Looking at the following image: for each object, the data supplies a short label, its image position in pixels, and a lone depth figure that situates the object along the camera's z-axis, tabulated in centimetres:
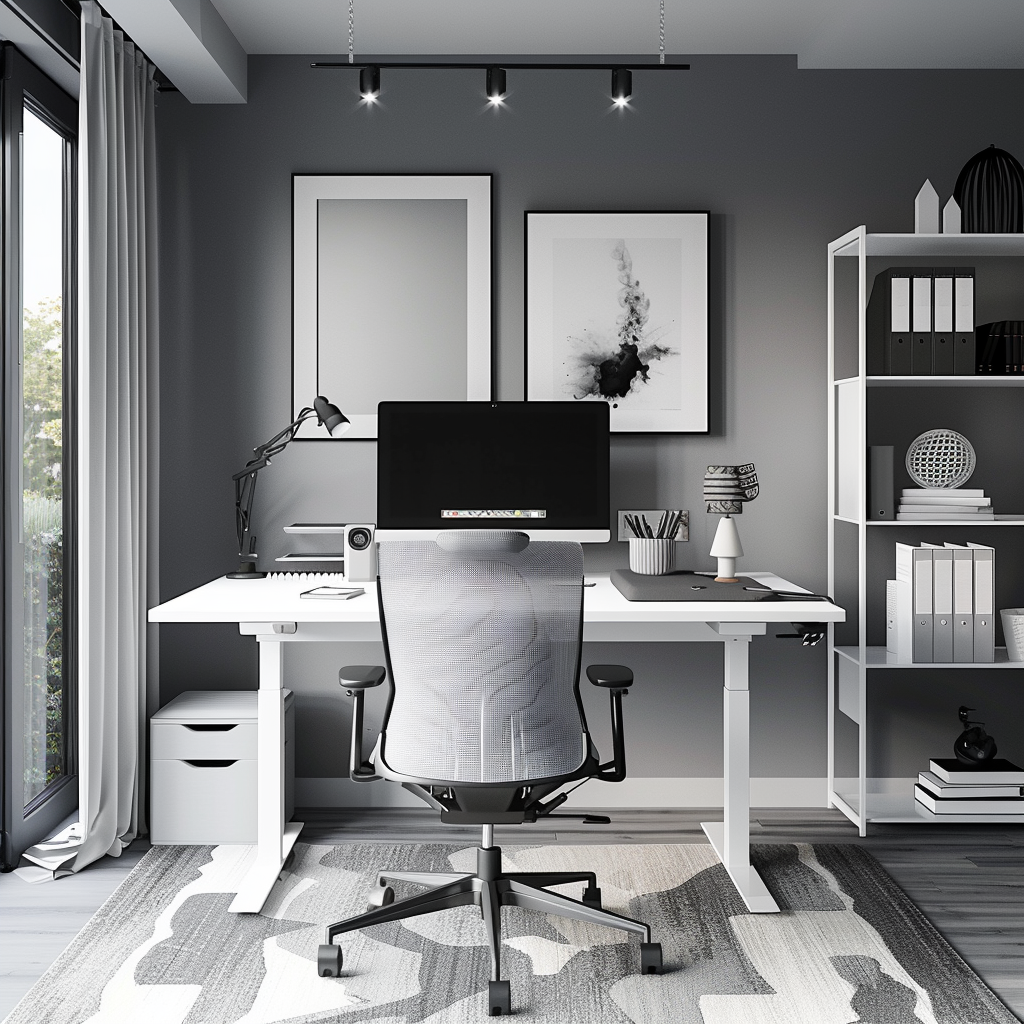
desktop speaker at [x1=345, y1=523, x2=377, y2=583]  287
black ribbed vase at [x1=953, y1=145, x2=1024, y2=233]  304
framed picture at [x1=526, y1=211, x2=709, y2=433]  321
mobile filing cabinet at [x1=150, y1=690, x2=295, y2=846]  290
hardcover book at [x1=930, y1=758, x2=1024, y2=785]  300
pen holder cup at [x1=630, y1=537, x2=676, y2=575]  298
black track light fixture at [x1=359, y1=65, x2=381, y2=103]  252
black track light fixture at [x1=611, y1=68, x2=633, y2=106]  254
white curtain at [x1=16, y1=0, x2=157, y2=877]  268
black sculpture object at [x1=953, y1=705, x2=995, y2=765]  303
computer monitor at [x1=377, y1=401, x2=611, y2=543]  300
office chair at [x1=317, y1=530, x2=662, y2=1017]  192
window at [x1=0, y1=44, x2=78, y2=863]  272
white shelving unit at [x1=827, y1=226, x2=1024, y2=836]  300
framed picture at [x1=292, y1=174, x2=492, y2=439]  321
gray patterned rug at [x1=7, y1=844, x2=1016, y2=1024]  201
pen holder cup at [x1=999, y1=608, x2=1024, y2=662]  302
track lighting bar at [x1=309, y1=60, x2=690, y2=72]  245
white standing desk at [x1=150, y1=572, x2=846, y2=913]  242
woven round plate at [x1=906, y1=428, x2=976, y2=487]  314
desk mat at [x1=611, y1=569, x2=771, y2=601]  256
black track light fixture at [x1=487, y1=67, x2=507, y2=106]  249
